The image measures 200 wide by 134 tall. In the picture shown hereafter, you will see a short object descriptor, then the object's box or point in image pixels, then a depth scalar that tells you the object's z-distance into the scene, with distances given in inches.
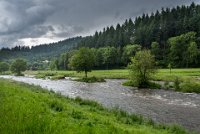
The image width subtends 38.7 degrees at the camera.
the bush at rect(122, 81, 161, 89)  2522.1
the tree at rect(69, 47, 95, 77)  4139.0
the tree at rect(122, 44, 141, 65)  5693.9
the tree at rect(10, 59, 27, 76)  6998.0
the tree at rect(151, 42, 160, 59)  5590.6
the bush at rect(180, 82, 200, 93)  2198.6
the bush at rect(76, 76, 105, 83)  3478.1
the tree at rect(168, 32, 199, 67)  5027.3
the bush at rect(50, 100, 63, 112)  920.6
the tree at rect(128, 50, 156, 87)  2615.7
